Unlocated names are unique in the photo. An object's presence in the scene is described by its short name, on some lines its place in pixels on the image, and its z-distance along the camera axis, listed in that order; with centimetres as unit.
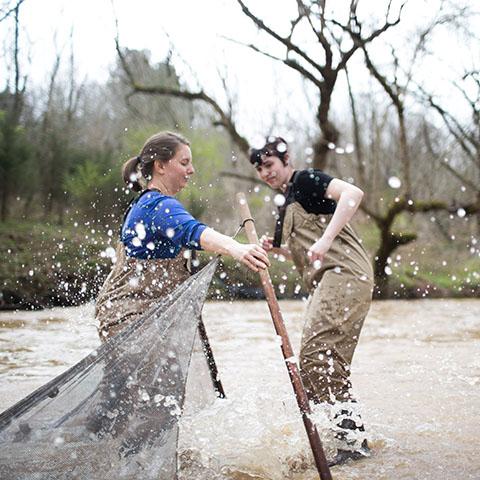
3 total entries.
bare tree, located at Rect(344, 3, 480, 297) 1484
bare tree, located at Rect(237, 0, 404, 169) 1415
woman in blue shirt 255
